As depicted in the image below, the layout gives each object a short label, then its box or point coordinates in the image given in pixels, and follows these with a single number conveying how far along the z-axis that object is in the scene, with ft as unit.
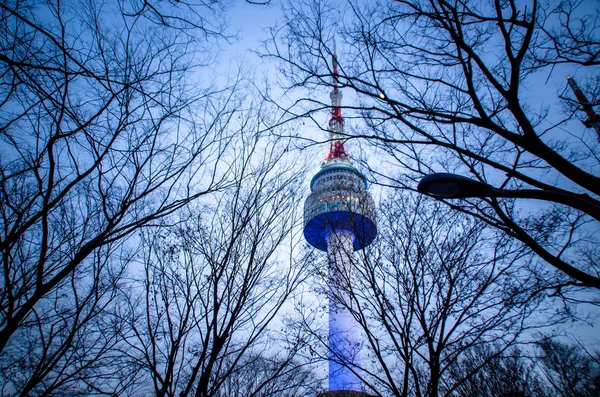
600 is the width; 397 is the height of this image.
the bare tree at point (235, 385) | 38.52
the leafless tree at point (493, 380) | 41.47
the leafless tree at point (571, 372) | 45.47
